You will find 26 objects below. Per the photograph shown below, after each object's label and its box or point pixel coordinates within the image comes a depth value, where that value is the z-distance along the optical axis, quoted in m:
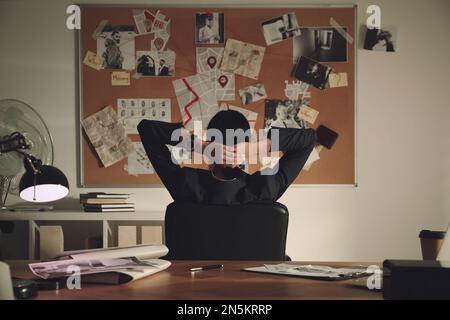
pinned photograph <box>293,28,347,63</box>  3.78
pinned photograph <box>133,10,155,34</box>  3.80
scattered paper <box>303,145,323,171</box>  3.78
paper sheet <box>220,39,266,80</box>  3.79
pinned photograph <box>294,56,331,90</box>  3.79
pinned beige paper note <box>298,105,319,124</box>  3.79
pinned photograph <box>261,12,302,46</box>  3.78
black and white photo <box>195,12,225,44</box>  3.79
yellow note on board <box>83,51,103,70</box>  3.80
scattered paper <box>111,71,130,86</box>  3.80
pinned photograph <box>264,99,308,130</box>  3.79
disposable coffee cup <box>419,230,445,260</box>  2.14
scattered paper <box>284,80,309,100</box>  3.79
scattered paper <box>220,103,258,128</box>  3.79
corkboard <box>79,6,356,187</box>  3.78
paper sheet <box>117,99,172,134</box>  3.80
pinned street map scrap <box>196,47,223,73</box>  3.80
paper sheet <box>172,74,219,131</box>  3.80
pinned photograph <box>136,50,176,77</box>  3.80
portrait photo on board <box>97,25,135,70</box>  3.80
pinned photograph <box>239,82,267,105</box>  3.80
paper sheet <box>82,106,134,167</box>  3.80
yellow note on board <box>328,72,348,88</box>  3.78
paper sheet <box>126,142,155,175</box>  3.80
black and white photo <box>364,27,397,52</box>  3.77
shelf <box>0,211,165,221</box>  3.42
